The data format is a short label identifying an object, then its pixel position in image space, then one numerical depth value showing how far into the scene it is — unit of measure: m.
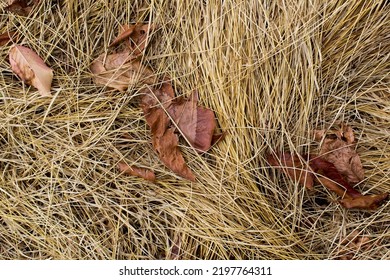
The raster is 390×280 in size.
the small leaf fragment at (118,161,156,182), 1.35
